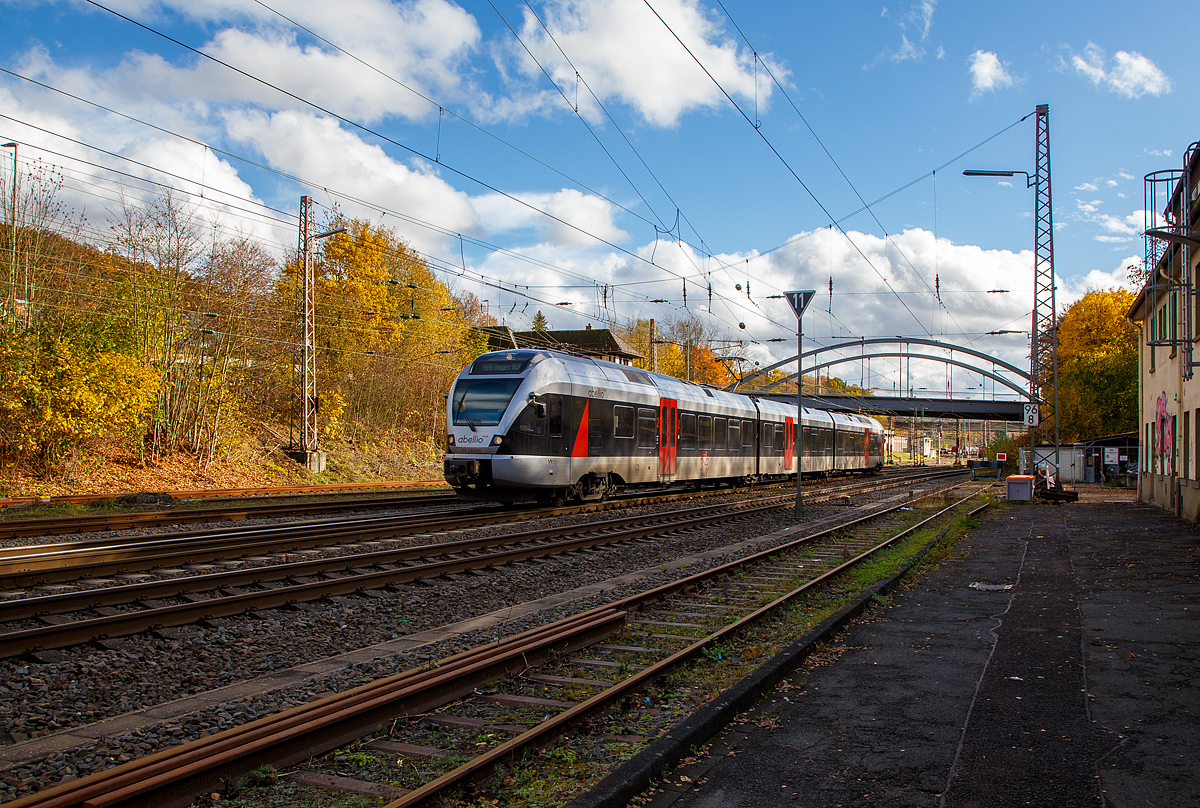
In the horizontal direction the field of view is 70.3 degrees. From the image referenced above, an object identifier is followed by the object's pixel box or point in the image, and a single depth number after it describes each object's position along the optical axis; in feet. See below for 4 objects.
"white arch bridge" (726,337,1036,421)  201.46
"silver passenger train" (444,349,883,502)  58.13
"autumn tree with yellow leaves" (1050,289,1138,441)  151.84
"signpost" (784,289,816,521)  56.80
